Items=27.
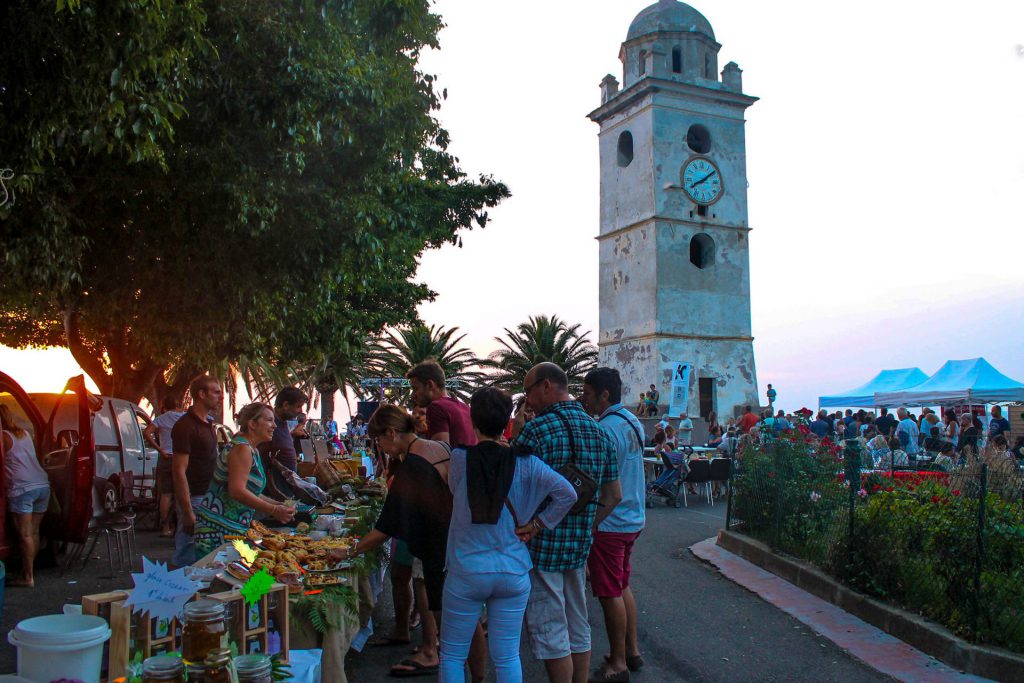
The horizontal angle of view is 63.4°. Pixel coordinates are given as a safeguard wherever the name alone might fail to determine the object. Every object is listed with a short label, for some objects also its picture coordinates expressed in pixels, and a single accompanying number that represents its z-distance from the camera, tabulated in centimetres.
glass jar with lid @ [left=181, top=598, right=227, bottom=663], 299
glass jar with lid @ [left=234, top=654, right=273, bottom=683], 305
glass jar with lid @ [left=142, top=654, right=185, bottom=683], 280
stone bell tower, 3625
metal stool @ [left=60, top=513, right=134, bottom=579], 891
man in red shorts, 545
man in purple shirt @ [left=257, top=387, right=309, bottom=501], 763
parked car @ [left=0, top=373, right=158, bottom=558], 831
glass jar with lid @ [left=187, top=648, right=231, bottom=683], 288
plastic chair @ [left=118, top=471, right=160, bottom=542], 1029
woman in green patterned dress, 549
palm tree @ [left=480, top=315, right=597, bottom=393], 4878
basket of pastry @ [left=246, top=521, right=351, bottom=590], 488
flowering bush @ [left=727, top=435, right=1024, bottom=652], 608
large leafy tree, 855
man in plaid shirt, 451
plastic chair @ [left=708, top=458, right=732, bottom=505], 1653
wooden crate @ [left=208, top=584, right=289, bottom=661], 367
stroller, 1617
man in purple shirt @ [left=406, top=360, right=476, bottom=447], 566
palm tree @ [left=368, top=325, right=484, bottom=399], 5006
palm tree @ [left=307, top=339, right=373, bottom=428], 3791
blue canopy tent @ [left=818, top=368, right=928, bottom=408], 2708
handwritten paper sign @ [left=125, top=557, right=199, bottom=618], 322
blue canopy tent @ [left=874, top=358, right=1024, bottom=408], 2350
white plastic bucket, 280
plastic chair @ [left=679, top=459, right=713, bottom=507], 1622
